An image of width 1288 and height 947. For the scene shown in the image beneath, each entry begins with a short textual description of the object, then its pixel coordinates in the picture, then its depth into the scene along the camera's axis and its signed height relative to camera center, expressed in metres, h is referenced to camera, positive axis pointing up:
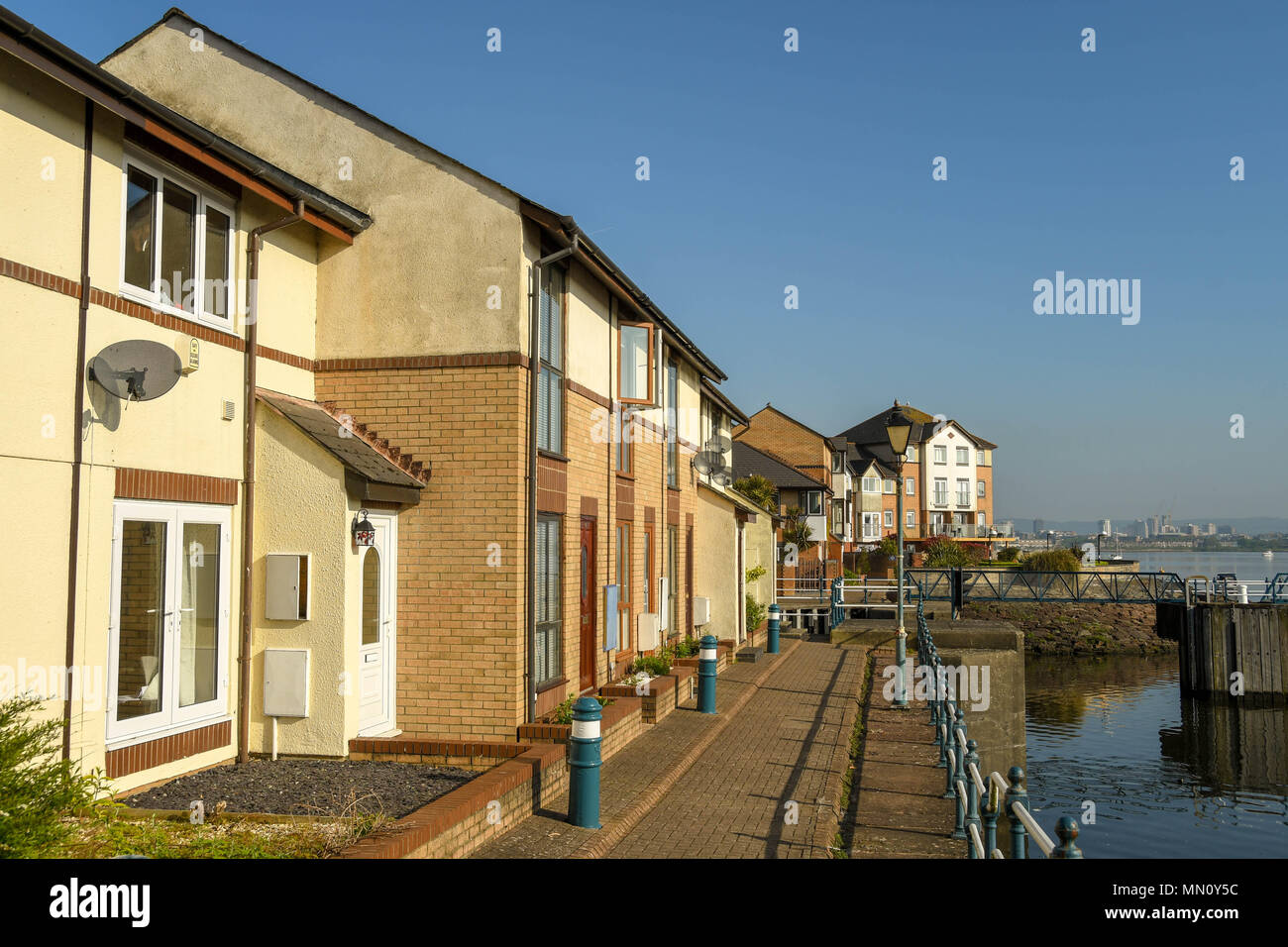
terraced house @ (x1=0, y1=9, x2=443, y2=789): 7.26 +0.82
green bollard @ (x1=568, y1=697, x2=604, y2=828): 8.37 -1.78
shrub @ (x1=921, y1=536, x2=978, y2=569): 59.76 -0.57
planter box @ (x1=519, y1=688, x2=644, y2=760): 10.25 -1.93
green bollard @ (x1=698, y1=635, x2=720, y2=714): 14.46 -1.83
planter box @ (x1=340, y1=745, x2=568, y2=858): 6.48 -1.92
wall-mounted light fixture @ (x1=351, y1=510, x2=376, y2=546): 9.62 +0.16
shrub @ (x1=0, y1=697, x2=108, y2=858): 5.25 -1.34
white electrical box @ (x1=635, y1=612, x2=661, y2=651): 15.96 -1.33
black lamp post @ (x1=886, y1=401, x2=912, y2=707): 16.47 +1.63
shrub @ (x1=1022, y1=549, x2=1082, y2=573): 52.88 -0.89
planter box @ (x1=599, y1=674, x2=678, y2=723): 13.41 -1.99
